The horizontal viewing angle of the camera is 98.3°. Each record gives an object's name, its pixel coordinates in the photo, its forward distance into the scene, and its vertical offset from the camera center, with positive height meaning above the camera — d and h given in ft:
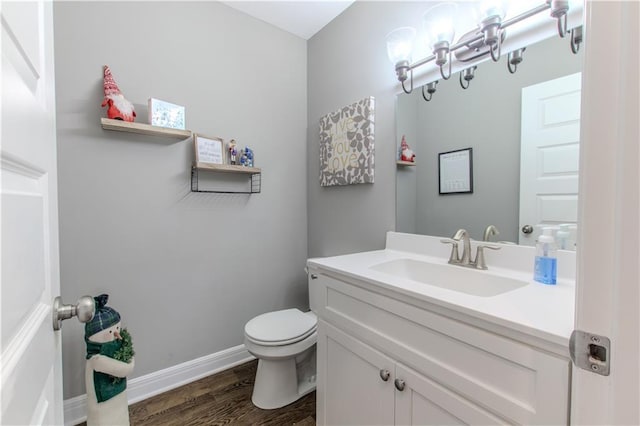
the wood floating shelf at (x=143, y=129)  4.66 +1.39
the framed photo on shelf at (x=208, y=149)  5.67 +1.22
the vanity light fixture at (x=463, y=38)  3.18 +2.36
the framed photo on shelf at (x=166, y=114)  5.08 +1.75
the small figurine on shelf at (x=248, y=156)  6.27 +1.15
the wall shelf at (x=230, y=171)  5.71 +0.78
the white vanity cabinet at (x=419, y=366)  2.07 -1.52
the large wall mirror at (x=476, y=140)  3.61 +1.03
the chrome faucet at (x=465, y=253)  3.82 -0.67
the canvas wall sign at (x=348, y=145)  5.59 +1.35
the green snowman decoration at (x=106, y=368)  4.09 -2.41
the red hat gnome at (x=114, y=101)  4.66 +1.80
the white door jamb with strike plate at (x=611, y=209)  1.13 -0.02
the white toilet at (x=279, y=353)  4.90 -2.63
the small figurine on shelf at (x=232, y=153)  6.15 +1.21
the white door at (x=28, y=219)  1.04 -0.06
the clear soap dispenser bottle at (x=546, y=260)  3.05 -0.61
